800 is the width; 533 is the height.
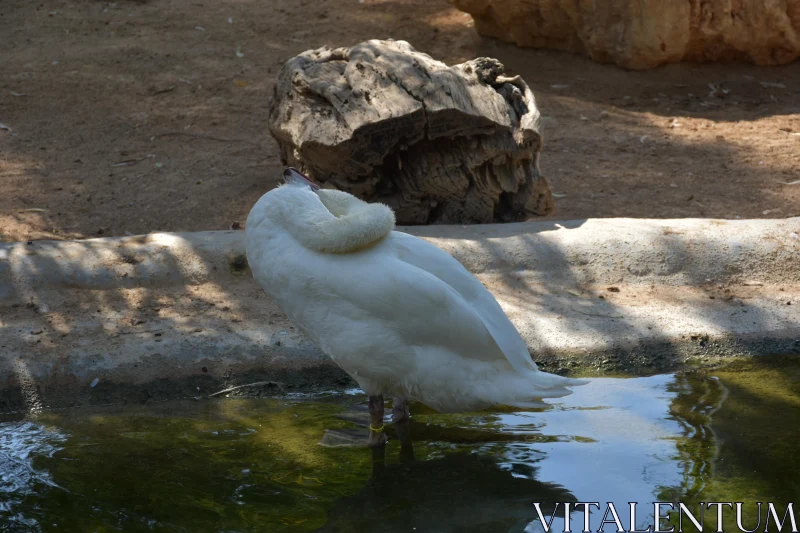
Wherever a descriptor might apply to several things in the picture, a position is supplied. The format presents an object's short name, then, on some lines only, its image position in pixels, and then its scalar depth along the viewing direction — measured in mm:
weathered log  9945
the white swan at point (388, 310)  6316
